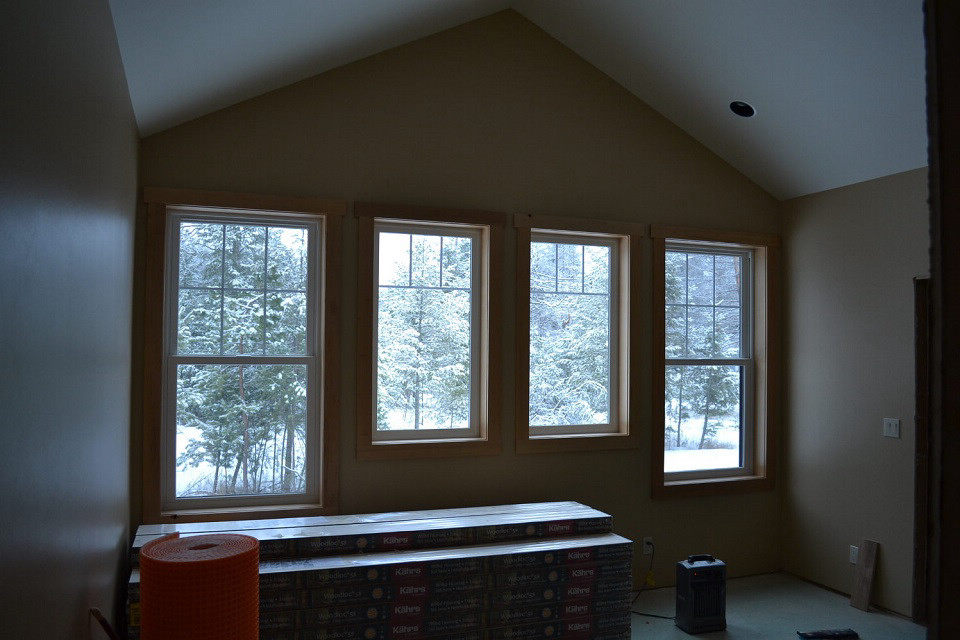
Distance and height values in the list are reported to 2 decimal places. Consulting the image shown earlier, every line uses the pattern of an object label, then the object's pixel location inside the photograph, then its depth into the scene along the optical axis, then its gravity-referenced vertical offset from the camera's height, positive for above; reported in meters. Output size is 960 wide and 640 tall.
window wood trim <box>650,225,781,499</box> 5.11 -0.16
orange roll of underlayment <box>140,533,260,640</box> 2.12 -0.81
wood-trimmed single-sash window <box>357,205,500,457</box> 4.25 -0.01
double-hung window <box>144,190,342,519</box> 3.91 -0.19
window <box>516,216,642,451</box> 4.60 -0.01
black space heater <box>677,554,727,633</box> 4.22 -1.58
